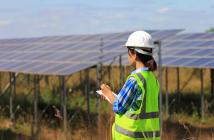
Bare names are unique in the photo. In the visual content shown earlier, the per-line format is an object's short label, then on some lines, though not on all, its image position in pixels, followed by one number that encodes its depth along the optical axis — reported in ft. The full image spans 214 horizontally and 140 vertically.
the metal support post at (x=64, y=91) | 35.07
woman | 13.15
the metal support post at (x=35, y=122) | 39.56
